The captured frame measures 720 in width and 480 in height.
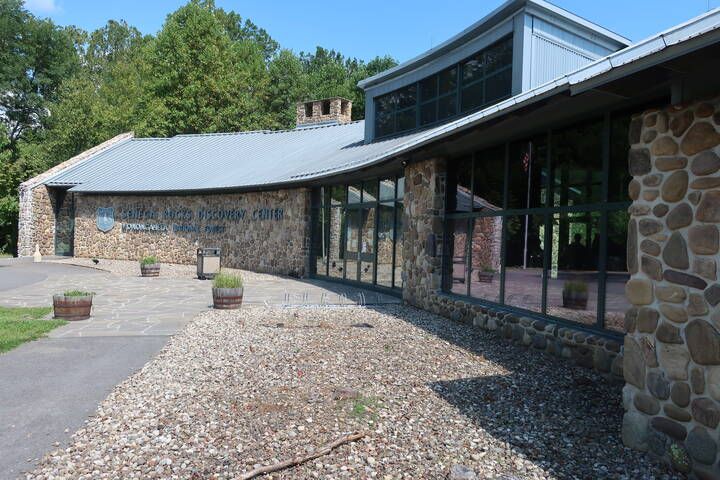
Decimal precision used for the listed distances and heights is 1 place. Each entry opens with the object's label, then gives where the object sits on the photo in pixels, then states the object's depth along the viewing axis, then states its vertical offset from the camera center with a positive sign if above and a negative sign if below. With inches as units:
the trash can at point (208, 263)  668.7 -43.2
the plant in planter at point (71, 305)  364.2 -54.3
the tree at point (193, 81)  1380.4 +381.0
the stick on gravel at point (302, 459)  145.6 -65.1
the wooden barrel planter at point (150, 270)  674.2 -54.0
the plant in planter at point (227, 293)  411.8 -49.1
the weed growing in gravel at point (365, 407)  188.4 -64.0
